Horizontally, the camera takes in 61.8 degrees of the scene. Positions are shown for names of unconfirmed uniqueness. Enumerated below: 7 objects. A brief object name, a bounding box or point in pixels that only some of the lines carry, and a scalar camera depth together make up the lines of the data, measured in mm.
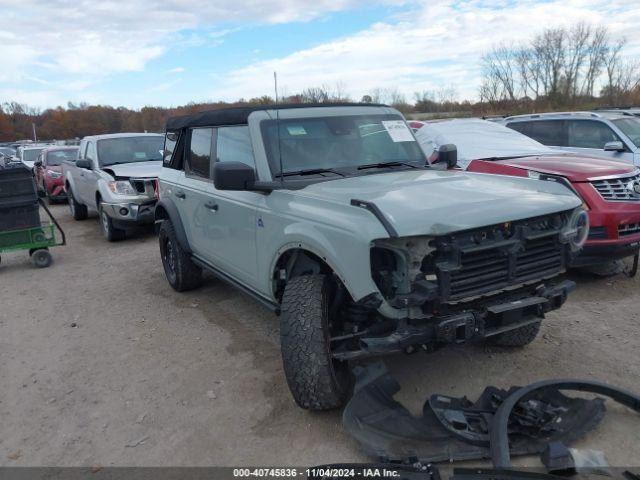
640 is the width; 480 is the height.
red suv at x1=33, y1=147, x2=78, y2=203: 15148
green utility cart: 7789
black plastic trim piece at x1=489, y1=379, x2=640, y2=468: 2697
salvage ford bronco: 2992
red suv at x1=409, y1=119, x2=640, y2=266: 5328
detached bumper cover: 2969
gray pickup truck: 9164
